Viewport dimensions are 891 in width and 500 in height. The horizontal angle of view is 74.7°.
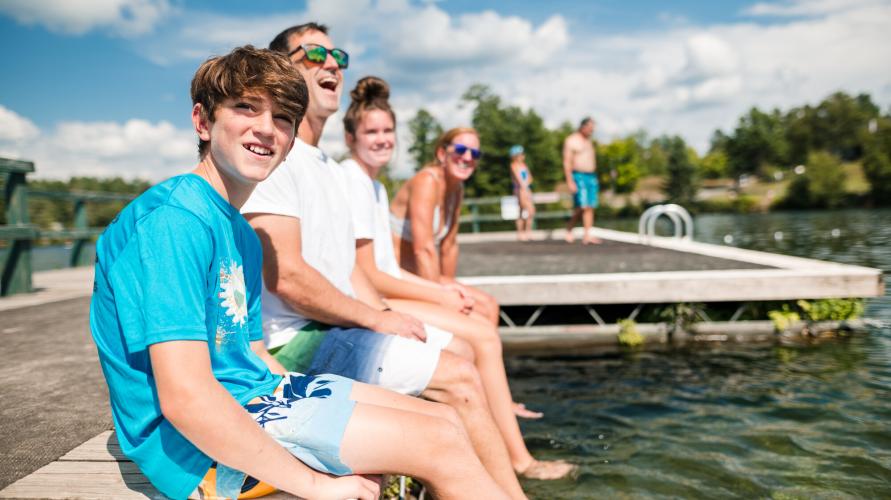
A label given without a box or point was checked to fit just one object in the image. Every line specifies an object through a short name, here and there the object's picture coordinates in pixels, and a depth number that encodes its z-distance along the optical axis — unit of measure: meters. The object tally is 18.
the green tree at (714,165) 99.88
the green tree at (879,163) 57.69
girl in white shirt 3.08
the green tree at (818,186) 60.44
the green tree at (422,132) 62.00
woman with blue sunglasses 3.98
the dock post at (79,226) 9.41
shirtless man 10.80
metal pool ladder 9.37
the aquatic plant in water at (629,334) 6.14
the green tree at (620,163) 81.69
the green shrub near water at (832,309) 6.08
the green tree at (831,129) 89.88
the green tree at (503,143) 61.94
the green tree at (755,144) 89.75
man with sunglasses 2.24
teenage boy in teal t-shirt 1.32
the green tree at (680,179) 77.75
